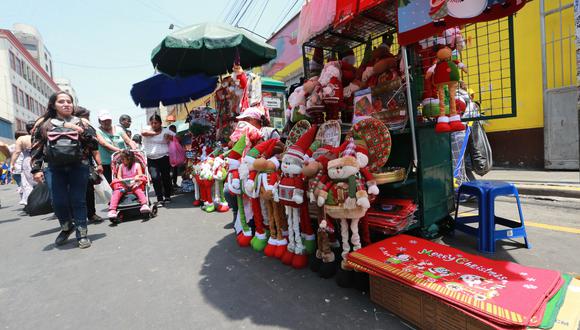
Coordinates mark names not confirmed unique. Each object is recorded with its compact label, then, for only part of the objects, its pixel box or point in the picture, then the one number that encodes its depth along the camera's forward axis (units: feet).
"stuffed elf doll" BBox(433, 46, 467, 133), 7.37
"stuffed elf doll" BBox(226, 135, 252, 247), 9.67
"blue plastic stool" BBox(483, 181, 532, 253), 8.04
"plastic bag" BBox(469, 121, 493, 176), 13.24
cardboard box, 4.48
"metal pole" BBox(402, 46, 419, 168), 7.66
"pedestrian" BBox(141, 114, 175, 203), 17.79
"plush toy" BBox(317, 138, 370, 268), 6.42
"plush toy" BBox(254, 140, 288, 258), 8.26
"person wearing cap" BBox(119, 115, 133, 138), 18.08
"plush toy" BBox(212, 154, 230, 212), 14.60
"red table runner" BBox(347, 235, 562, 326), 4.26
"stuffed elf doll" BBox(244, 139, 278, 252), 8.63
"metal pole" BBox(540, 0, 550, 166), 19.53
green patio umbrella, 15.92
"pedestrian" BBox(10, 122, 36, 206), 18.08
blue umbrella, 24.59
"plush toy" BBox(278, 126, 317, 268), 7.43
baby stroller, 14.82
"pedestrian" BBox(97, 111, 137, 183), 16.16
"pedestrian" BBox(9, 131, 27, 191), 19.90
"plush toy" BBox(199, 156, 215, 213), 15.20
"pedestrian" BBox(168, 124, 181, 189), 25.03
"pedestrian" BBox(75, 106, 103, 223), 12.17
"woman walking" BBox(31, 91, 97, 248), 9.98
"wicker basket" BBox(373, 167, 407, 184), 7.11
